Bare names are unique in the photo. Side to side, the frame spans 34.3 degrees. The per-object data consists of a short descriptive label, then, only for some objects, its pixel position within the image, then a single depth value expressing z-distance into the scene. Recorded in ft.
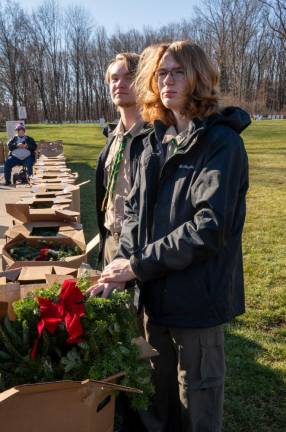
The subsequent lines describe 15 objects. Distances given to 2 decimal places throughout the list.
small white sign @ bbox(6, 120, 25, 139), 61.57
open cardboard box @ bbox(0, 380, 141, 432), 4.23
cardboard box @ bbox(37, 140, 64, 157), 49.27
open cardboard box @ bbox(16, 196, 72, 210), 15.49
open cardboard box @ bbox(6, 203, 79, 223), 12.94
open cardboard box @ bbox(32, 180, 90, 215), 18.30
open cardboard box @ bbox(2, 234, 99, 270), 9.98
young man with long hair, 5.37
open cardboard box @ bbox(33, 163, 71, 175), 27.17
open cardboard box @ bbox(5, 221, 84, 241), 12.37
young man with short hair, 8.52
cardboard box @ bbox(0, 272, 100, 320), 5.91
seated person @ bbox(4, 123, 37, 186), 40.60
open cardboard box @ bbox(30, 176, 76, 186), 22.15
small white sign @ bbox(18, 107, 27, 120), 76.22
